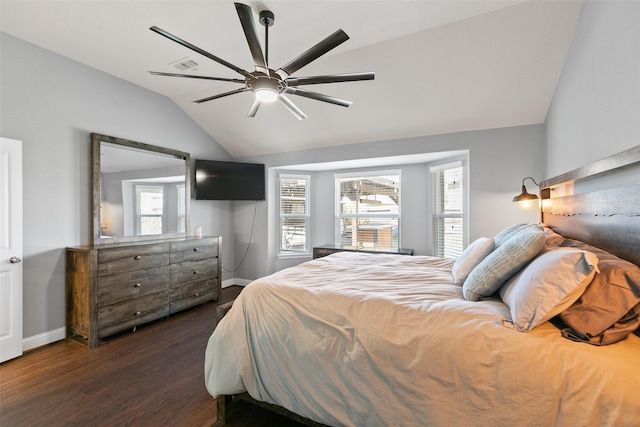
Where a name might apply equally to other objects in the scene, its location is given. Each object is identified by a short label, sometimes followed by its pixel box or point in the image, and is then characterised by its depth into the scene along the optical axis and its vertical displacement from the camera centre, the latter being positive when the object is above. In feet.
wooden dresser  9.34 -2.68
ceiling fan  5.63 +3.23
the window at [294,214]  17.62 -0.16
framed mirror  10.88 +0.91
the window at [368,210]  16.14 +0.08
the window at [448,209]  13.53 +0.11
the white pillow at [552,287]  3.89 -1.08
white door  8.27 -1.09
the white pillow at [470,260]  6.29 -1.11
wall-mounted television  14.78 +1.70
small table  14.68 -2.09
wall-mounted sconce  9.73 +0.44
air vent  9.92 +5.27
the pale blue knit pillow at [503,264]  5.02 -0.96
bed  3.56 -1.91
